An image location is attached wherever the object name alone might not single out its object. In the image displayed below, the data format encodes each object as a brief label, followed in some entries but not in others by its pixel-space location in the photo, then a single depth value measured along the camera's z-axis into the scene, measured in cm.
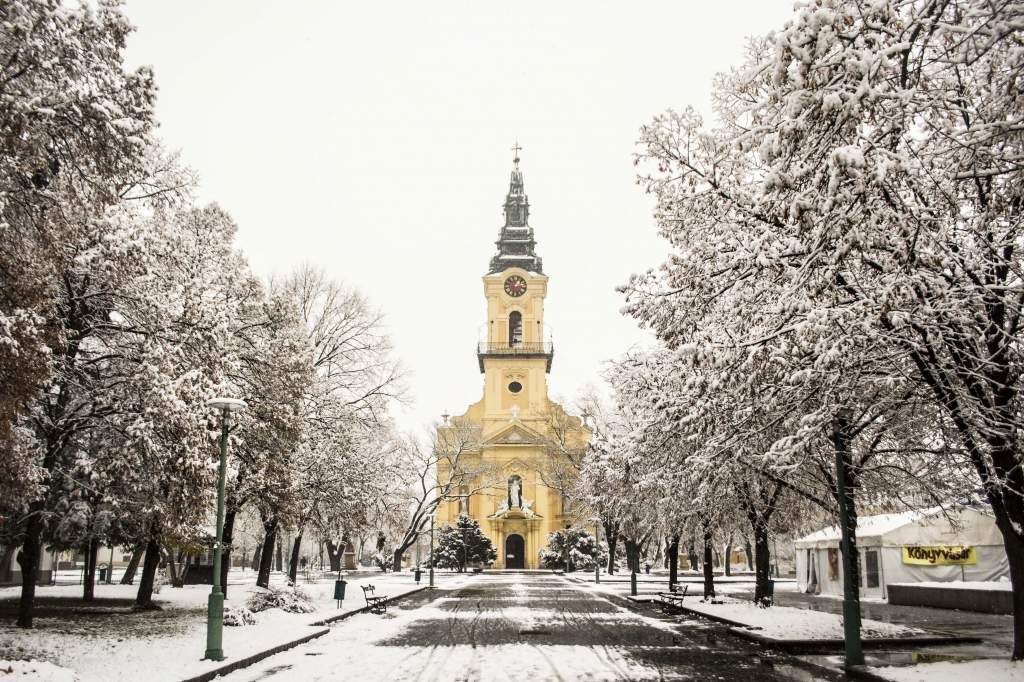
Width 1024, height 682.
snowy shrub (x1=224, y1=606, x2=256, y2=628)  1927
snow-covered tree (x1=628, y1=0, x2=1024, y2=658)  766
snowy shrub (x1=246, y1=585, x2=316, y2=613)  2280
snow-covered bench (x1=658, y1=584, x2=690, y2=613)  2688
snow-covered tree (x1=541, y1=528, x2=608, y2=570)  6762
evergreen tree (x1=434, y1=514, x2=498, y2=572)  6888
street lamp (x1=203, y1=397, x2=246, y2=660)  1367
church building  7350
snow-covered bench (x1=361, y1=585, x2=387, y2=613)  2743
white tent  2786
